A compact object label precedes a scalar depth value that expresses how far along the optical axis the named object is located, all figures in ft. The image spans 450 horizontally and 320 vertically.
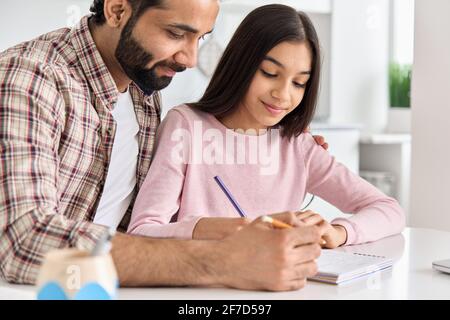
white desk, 5.90
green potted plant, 18.04
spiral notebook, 6.18
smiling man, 5.99
